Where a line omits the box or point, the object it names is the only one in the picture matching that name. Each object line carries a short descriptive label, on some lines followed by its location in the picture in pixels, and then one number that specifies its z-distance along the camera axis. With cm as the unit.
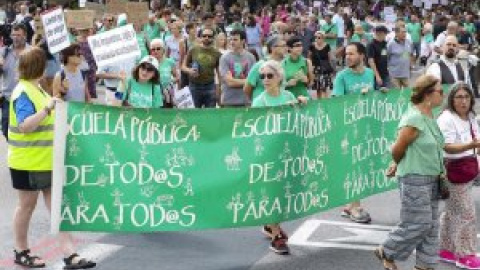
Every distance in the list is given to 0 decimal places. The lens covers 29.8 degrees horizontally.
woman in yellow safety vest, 632
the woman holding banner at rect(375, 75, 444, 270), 609
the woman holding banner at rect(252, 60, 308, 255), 709
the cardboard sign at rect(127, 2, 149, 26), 1459
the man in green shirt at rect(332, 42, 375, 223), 809
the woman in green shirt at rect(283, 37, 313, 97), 859
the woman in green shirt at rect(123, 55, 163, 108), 777
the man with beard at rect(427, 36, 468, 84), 931
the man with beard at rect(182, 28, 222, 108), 1093
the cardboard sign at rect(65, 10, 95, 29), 1473
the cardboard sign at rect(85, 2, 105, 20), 2521
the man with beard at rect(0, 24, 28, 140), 971
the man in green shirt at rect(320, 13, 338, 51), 1933
